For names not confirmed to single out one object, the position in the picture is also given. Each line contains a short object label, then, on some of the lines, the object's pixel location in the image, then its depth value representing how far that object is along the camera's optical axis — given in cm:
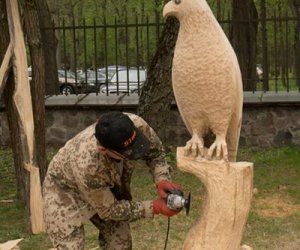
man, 317
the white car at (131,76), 1895
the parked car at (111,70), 2248
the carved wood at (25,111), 602
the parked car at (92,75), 2089
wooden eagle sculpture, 334
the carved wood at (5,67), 598
